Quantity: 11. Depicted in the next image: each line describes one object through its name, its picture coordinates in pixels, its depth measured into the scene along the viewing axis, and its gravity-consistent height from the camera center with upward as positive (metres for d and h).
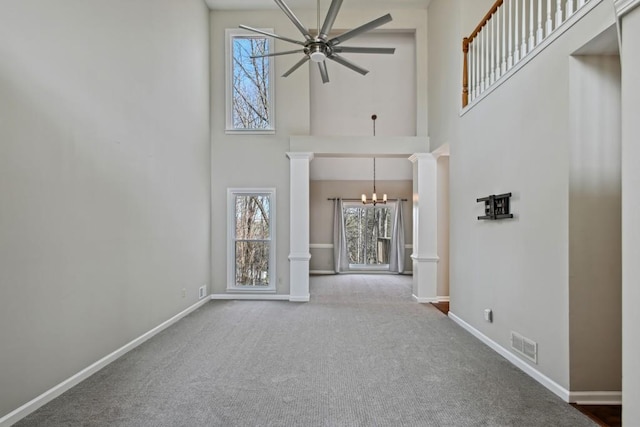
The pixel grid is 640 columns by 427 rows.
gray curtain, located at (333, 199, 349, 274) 10.72 -0.56
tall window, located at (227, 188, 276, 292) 6.44 -0.36
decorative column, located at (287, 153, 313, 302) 6.32 -0.12
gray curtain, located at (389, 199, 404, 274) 10.67 -0.68
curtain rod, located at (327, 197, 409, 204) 10.80 +0.55
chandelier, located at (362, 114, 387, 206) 9.73 +0.54
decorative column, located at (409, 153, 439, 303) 6.21 -0.16
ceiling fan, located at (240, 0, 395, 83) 3.55 +1.87
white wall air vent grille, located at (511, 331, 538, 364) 3.09 -1.09
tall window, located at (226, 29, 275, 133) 6.47 +2.30
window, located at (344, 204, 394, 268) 11.10 -0.44
